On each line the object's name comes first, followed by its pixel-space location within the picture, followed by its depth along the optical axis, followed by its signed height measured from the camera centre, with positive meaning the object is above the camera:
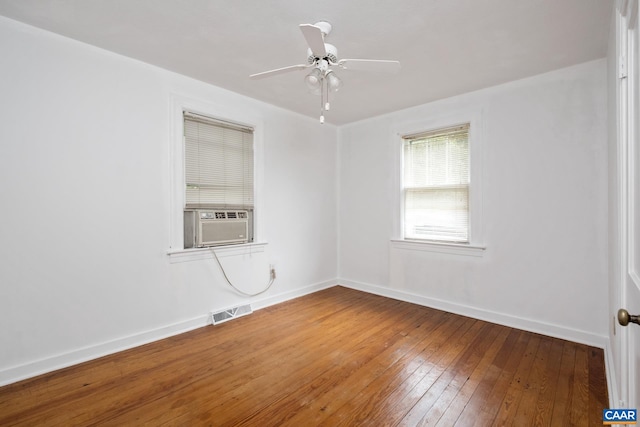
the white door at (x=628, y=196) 1.14 +0.07
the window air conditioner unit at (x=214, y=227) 3.10 -0.16
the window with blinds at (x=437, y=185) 3.52 +0.34
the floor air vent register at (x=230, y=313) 3.18 -1.14
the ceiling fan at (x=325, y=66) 1.87 +0.98
